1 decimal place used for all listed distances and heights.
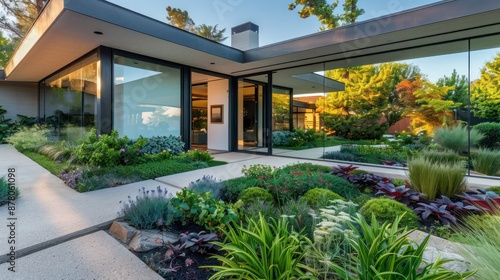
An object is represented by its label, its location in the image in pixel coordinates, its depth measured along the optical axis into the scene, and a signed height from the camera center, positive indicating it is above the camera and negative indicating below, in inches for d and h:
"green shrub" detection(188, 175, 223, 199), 125.7 -27.3
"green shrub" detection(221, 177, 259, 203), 129.5 -28.0
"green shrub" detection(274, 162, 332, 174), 189.5 -24.8
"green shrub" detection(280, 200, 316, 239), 80.5 -28.4
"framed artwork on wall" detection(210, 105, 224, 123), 365.7 +34.8
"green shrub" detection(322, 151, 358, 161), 277.7 -21.0
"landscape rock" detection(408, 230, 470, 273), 61.4 -32.2
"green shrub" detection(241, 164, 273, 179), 163.2 -23.9
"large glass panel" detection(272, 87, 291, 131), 386.7 +46.0
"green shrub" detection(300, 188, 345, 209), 103.5 -27.1
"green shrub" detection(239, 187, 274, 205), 115.0 -28.3
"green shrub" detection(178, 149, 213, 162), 255.2 -20.5
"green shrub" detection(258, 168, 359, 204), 128.3 -26.6
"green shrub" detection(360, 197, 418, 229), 95.0 -29.0
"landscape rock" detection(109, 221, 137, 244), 87.8 -35.3
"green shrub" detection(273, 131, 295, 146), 385.0 +0.2
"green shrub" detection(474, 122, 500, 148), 222.1 +4.5
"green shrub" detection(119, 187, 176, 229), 93.2 -30.3
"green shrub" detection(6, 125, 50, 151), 331.3 -6.9
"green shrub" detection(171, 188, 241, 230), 89.6 -28.0
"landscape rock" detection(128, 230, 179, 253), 81.4 -35.9
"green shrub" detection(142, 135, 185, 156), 265.5 -9.9
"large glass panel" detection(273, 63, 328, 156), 354.9 +38.4
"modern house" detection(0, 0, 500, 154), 176.6 +81.0
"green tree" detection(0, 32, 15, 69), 548.1 +196.6
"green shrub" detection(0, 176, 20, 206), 126.4 -30.7
